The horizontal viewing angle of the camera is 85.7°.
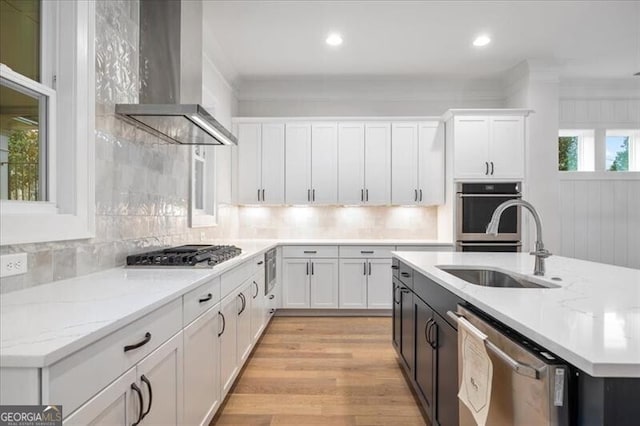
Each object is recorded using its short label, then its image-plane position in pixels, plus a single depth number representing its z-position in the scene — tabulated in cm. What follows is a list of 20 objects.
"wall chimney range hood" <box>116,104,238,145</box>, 203
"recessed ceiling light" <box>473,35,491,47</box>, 375
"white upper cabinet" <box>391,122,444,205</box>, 462
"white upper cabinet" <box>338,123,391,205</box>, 465
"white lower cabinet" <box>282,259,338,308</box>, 440
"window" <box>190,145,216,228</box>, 366
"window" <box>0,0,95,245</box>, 148
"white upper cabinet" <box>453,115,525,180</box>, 432
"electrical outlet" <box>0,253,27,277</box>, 131
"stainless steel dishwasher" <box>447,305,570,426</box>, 87
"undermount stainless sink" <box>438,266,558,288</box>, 205
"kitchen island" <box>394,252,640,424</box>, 77
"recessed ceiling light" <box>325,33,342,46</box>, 367
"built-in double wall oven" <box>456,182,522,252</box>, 425
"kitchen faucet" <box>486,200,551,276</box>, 179
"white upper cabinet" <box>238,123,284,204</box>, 470
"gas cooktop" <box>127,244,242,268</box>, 204
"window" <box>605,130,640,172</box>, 500
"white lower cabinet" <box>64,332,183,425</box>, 98
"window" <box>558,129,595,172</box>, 502
